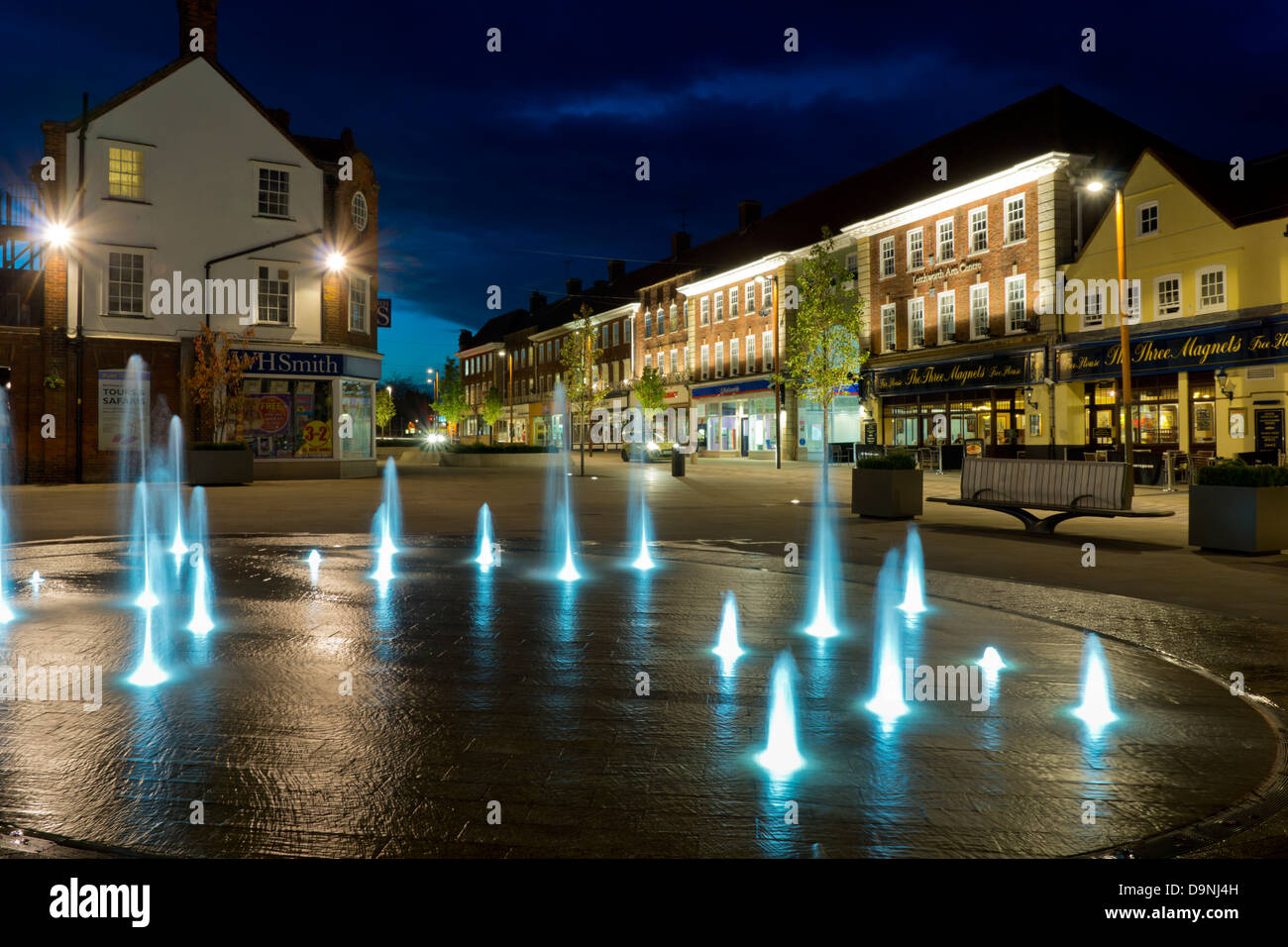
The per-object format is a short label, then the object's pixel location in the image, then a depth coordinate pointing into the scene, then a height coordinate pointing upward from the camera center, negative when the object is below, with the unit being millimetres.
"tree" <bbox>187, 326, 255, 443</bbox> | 29477 +2869
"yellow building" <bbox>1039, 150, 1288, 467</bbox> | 26625 +4494
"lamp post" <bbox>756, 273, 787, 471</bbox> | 43281 +2359
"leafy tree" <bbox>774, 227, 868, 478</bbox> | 39656 +5756
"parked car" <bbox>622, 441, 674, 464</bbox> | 53188 +746
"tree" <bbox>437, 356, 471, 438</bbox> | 98938 +7685
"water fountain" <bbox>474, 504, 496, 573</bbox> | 11891 -1150
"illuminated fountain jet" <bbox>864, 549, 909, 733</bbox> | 5535 -1468
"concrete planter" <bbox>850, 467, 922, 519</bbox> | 17234 -634
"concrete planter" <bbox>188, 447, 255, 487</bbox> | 27656 +94
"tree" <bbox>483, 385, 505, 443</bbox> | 91950 +6012
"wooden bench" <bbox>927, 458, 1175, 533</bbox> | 13719 -505
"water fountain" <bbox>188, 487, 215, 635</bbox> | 7963 -1263
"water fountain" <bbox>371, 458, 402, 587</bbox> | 11023 -1062
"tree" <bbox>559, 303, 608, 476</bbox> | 47156 +5336
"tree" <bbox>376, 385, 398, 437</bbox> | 111750 +7466
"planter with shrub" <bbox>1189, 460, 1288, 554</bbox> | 12162 -730
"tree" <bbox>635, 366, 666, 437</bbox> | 62719 +5040
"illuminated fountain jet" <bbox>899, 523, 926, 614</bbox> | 8914 -1361
